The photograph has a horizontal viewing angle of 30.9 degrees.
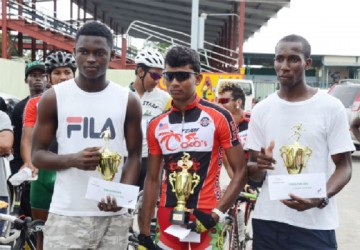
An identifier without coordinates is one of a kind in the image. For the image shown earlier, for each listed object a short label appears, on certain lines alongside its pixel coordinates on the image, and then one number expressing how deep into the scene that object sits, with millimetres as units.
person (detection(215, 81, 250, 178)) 6262
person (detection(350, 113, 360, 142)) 4568
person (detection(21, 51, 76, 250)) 4906
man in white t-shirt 3645
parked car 18812
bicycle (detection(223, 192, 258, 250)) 5719
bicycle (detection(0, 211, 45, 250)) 4387
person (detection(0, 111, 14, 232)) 4840
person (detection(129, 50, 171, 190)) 6312
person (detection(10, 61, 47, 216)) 6250
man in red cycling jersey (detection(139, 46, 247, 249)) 3945
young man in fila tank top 3746
